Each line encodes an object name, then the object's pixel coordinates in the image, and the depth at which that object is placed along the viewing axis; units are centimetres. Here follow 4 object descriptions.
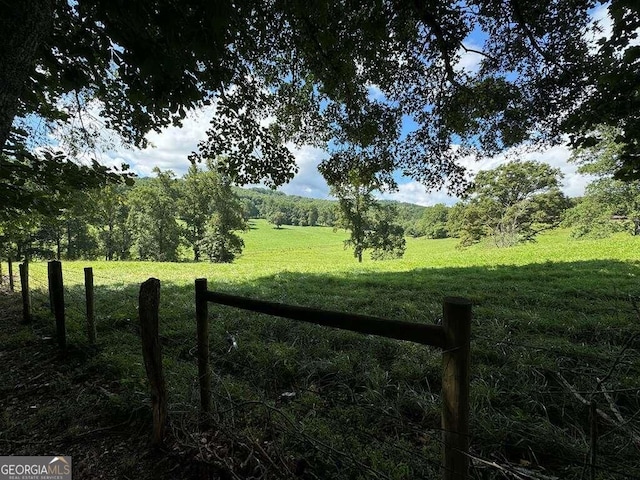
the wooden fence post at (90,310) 466
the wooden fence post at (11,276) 980
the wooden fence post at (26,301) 609
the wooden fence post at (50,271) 487
